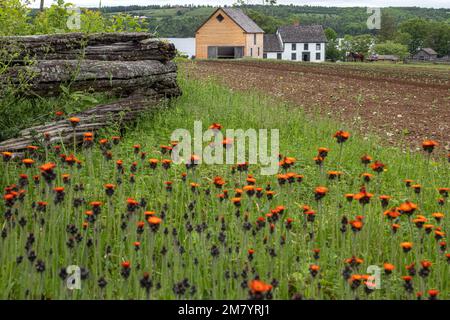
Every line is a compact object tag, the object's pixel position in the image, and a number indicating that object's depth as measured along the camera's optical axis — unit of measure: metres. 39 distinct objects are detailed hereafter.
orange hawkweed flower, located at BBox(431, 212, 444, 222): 4.46
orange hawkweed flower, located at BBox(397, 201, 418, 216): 4.18
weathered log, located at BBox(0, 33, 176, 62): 8.72
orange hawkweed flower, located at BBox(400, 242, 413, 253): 3.85
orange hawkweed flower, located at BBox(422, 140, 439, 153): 5.19
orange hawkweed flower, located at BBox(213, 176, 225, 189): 4.85
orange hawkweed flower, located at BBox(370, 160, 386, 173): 5.13
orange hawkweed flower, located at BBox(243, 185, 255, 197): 4.62
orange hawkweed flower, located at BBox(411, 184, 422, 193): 5.08
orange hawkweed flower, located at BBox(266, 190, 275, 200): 4.96
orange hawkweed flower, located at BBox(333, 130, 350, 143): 5.40
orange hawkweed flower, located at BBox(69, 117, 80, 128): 5.58
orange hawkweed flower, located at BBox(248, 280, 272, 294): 2.86
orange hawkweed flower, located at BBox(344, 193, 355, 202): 4.73
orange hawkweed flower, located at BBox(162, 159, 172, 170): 5.24
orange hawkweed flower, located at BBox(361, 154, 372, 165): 5.46
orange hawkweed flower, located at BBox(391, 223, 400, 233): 4.59
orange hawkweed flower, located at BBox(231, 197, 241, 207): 4.53
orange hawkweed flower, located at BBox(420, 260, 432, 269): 3.75
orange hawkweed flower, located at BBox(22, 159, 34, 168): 4.71
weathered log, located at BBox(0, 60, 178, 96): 8.35
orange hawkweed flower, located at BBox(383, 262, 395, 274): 3.70
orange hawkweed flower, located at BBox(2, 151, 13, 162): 5.01
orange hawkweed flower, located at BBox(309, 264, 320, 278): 3.80
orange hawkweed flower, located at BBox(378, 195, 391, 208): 4.71
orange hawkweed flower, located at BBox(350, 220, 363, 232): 4.06
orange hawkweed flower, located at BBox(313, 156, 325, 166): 5.50
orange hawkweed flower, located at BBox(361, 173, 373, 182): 5.10
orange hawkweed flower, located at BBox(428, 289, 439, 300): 3.46
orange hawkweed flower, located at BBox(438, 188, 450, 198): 5.02
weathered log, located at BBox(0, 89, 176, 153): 7.45
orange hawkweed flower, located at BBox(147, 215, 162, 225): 3.83
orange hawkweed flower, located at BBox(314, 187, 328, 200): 4.46
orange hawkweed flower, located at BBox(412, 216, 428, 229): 4.34
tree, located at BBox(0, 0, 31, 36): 9.37
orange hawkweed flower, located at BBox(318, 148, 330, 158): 5.19
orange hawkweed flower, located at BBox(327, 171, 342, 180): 5.09
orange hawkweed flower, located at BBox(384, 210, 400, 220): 4.40
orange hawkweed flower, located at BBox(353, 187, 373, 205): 4.51
